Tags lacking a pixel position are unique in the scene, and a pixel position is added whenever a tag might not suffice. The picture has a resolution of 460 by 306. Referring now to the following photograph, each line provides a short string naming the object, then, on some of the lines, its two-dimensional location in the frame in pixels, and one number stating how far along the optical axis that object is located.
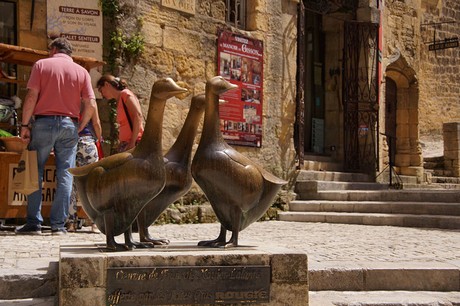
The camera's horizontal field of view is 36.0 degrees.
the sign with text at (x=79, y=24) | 8.24
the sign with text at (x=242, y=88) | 10.17
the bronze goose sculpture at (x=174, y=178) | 4.02
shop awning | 7.40
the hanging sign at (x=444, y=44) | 19.81
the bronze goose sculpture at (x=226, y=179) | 3.81
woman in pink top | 6.72
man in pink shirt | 6.57
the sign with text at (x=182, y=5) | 9.36
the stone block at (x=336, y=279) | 4.66
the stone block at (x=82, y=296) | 3.32
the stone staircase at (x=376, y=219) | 4.63
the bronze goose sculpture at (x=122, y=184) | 3.65
